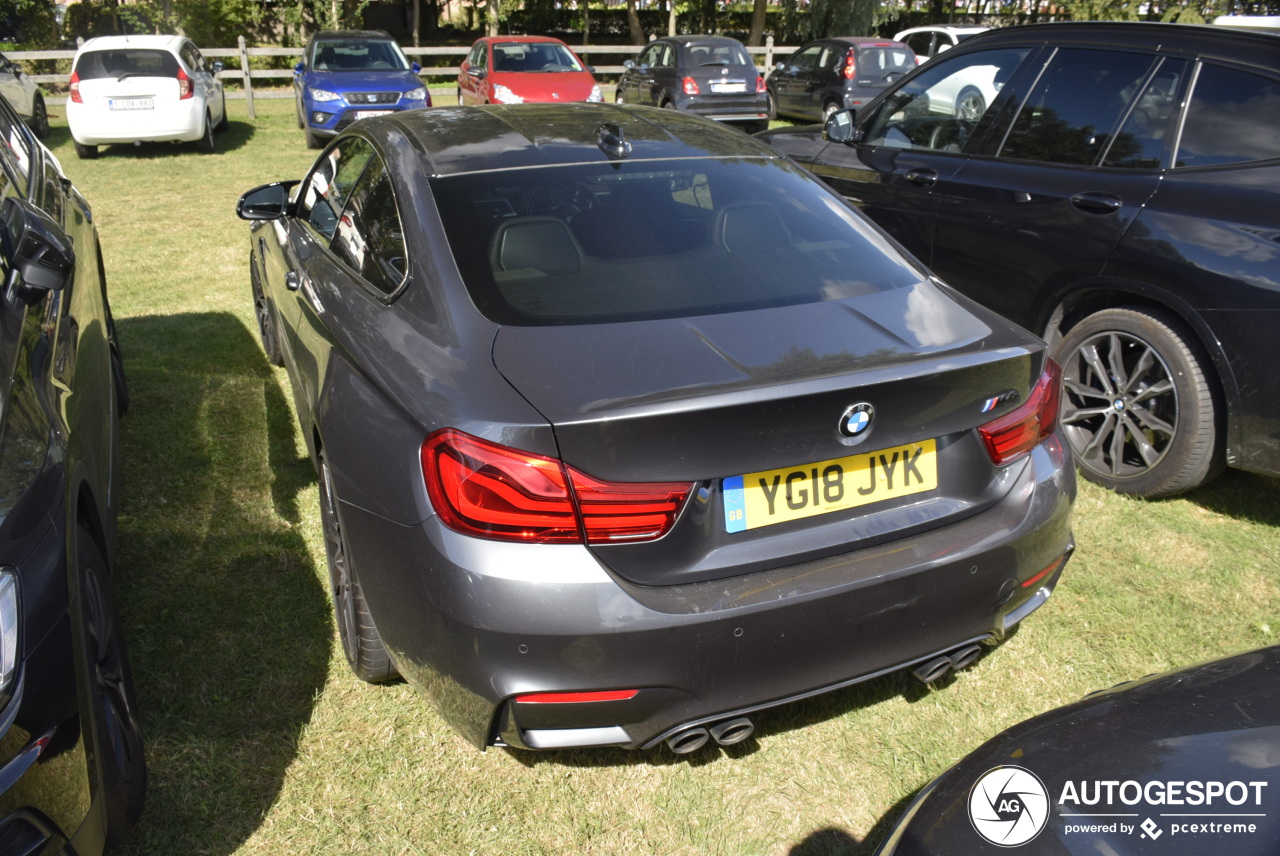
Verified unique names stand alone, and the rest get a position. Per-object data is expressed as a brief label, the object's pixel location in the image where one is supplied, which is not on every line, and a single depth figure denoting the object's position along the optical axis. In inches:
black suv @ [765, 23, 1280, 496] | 141.3
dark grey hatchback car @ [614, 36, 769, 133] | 629.3
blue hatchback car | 538.9
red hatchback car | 563.8
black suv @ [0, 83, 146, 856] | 70.1
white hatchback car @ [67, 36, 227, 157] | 499.8
